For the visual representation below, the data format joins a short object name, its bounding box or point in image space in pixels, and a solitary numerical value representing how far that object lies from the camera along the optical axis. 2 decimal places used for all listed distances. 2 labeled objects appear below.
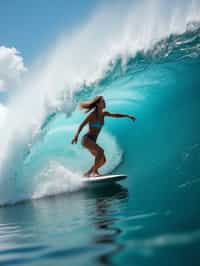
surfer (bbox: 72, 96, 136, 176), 7.89
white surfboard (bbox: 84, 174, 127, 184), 7.49
